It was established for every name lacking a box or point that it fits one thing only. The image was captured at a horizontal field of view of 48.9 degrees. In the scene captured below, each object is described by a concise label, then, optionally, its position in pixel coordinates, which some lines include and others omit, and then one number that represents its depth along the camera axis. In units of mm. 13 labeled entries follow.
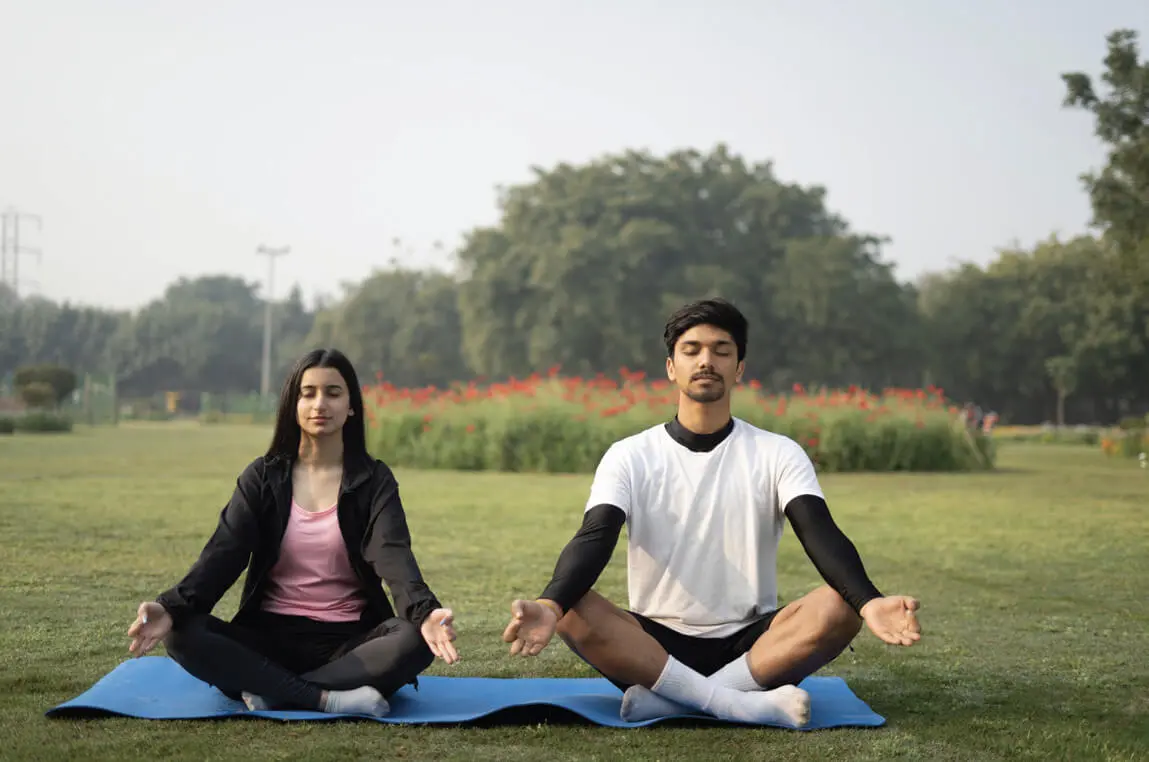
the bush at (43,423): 28281
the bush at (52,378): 36125
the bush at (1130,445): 23688
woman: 3848
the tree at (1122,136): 22141
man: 3738
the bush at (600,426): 17438
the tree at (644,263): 40562
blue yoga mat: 3795
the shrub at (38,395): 34094
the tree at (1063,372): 43938
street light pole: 56000
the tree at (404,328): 52844
